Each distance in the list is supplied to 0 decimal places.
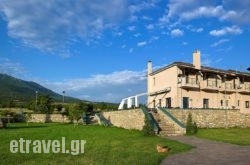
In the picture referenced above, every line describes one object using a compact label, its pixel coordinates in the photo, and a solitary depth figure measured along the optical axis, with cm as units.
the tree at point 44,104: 3519
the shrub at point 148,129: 1323
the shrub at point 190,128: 1417
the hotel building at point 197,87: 2306
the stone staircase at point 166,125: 1390
